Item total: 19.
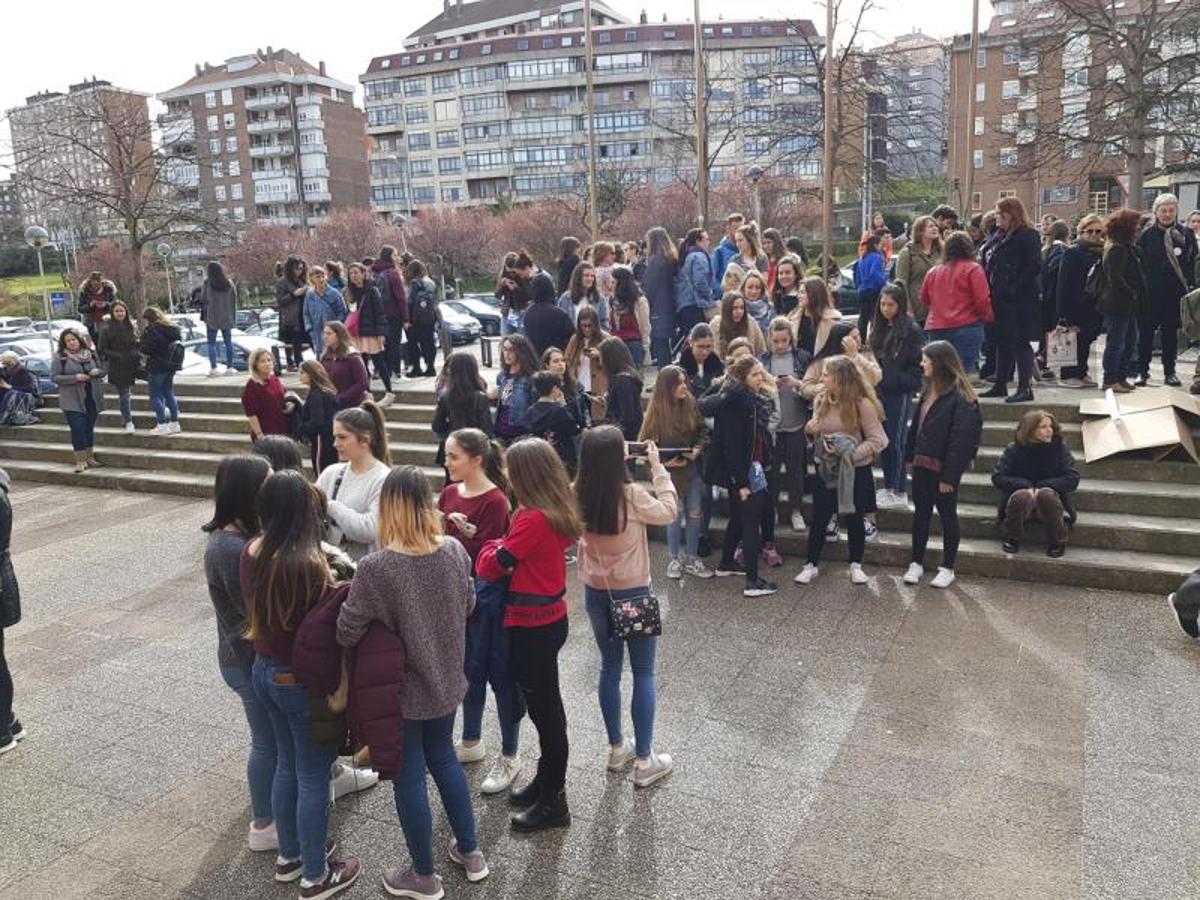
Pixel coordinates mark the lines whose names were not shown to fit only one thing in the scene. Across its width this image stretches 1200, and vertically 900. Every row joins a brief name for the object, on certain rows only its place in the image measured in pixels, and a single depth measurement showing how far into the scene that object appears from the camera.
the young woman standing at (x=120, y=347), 12.99
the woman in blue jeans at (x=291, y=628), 3.58
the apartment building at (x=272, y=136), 83.62
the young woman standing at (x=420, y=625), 3.50
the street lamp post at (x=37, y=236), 16.50
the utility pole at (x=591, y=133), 15.60
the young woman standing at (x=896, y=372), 7.95
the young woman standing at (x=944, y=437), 6.90
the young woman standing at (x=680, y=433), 7.06
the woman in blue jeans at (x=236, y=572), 3.93
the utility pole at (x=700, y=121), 15.53
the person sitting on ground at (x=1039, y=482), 7.29
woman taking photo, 4.34
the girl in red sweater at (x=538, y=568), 4.07
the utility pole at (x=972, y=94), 16.02
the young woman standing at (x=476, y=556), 4.38
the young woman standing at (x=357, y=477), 4.95
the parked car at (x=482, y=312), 27.99
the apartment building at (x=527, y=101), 70.00
